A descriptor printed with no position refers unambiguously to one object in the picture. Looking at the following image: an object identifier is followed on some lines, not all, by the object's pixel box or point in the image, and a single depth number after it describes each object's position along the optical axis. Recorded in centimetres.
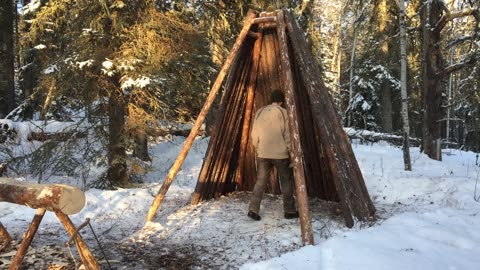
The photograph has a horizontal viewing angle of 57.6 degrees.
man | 673
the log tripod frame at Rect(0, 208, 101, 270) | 439
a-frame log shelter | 646
